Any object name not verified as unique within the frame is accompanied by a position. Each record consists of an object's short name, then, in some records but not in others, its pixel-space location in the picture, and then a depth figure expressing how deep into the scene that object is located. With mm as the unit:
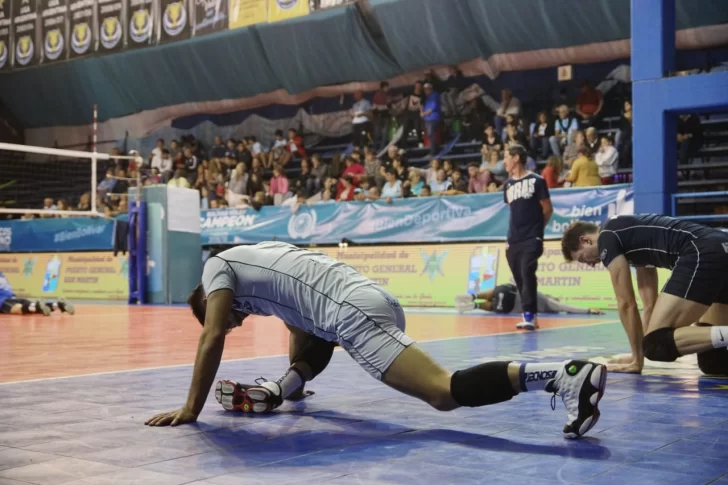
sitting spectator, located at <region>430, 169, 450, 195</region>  15680
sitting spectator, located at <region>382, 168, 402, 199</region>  15854
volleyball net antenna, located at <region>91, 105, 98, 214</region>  15203
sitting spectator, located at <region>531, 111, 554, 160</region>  15922
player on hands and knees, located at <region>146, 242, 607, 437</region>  3424
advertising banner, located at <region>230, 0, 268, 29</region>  20172
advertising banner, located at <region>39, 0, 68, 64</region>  23997
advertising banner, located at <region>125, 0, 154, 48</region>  22250
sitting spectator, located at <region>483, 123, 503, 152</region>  15613
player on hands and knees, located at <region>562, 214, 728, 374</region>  4961
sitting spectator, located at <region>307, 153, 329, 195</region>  18141
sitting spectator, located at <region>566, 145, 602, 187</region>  13672
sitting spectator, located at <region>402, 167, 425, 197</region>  15625
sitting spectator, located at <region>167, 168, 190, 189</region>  19141
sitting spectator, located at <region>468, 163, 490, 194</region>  15039
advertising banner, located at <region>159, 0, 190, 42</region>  21625
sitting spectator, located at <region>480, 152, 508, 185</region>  15289
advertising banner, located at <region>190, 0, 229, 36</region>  21016
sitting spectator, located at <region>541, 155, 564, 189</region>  14180
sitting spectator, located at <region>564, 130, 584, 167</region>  14547
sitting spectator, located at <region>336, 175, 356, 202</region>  16594
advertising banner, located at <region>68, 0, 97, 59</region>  23484
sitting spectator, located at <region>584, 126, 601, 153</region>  14436
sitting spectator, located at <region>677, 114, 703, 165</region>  14078
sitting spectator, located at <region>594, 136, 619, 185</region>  14070
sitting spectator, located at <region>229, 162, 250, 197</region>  18609
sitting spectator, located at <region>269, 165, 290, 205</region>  18000
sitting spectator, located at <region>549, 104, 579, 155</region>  15578
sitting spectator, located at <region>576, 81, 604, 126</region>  16016
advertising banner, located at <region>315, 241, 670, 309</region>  12781
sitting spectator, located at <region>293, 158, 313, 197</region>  18253
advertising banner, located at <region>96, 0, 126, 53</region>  22859
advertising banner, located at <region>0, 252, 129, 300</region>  18250
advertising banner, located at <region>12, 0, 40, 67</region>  24594
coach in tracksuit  9547
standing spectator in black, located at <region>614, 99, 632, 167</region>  14398
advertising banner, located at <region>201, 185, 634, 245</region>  12852
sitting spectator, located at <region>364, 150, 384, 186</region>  17125
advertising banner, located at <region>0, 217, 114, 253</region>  18375
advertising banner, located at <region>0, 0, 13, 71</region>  25125
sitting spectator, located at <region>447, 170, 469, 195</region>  14922
